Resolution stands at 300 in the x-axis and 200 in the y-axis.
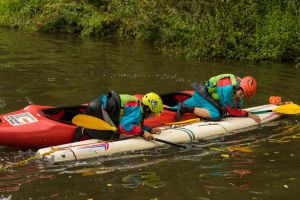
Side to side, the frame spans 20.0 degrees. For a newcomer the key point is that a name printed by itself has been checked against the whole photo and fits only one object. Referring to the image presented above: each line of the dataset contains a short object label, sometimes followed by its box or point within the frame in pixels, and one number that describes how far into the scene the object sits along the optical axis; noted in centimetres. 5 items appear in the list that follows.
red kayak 1157
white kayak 1110
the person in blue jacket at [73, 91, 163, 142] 1183
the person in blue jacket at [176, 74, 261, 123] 1426
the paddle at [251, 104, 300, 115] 1557
